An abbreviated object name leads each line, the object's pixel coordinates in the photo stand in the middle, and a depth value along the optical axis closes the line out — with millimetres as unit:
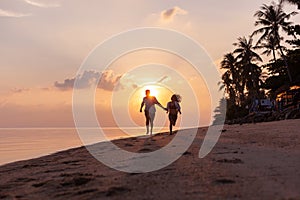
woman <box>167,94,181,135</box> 15175
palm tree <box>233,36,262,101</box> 53219
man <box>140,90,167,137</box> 15305
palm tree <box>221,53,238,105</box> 59781
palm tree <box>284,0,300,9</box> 37550
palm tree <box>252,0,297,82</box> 44375
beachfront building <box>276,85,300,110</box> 38875
